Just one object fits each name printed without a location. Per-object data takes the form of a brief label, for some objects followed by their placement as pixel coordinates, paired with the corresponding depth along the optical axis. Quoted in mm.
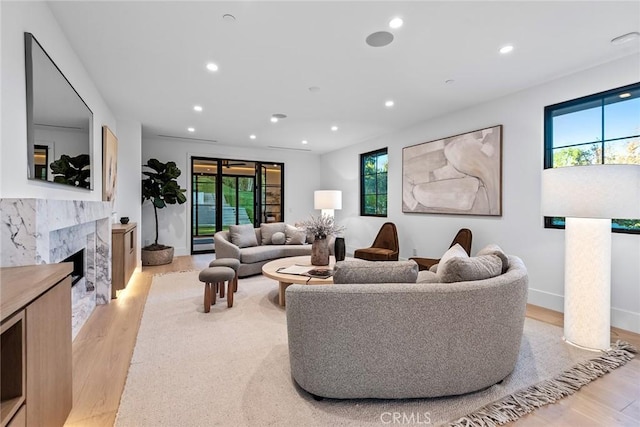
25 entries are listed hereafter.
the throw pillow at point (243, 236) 5070
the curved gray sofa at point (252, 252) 4645
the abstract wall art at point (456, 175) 4012
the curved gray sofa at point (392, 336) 1675
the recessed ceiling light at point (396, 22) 2348
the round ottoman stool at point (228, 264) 3707
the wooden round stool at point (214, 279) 3182
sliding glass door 7188
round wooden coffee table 2967
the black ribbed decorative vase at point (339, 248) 3748
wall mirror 1994
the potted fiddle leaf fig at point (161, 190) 5855
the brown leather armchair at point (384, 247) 4922
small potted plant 3633
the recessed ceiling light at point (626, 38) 2521
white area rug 1665
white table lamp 6504
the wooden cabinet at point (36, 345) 1075
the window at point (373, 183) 6191
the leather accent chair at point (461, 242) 4051
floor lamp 2268
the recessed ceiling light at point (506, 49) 2719
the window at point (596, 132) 2916
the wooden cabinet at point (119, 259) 3865
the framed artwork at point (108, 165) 4012
